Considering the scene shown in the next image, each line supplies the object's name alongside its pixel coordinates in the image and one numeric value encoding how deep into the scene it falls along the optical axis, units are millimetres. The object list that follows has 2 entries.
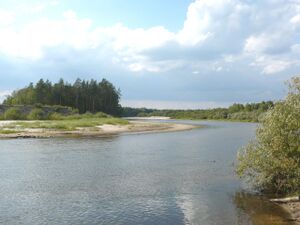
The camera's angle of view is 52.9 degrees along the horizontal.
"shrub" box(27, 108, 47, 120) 87014
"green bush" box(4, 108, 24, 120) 85966
